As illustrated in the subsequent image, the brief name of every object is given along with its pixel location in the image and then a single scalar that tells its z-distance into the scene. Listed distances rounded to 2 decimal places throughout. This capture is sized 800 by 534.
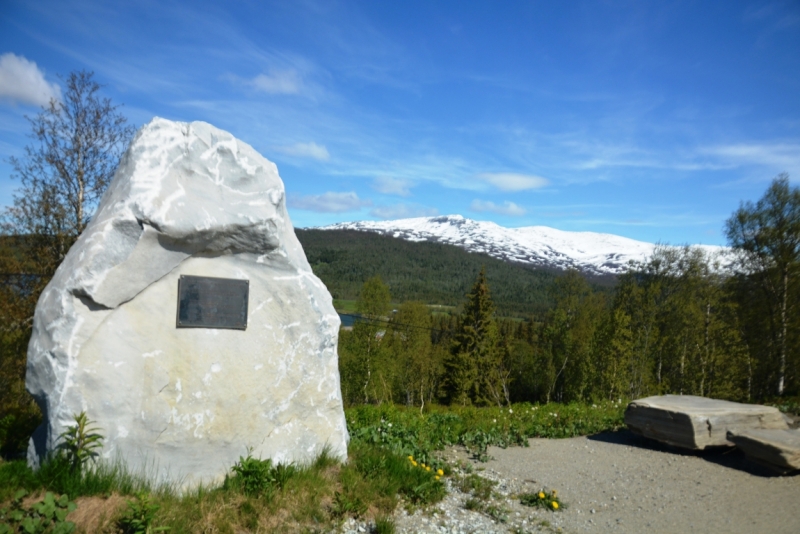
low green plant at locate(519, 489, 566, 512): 6.48
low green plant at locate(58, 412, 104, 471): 4.54
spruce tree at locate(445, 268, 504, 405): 37.91
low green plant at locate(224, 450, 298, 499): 5.05
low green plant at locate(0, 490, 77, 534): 3.90
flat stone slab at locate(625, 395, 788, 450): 8.88
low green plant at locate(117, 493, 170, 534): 4.11
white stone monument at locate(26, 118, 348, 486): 4.77
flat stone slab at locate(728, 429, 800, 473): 7.63
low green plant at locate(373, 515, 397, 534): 4.95
